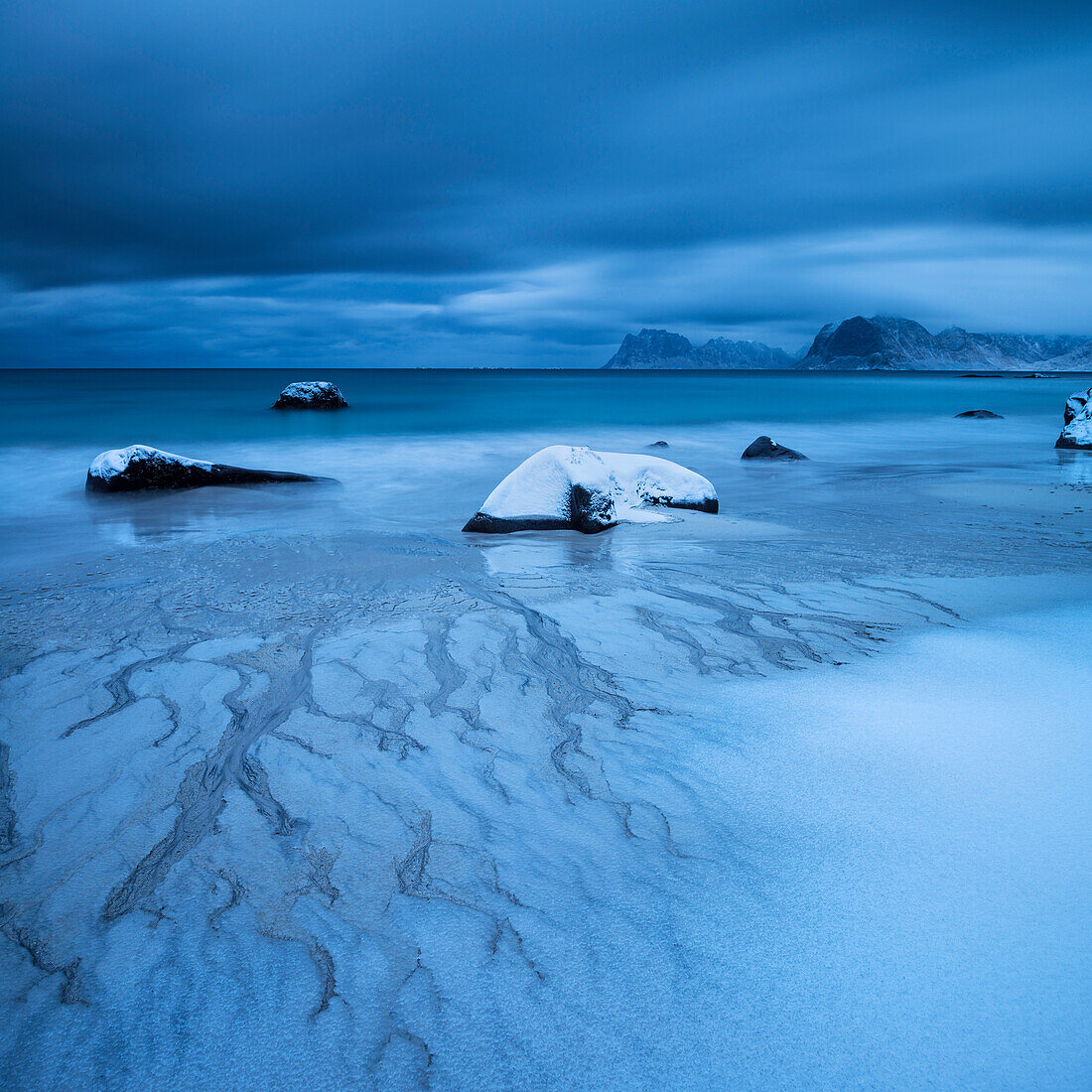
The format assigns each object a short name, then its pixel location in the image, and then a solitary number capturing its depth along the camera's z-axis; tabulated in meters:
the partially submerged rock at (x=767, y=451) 13.51
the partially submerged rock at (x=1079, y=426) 14.09
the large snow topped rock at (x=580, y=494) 6.79
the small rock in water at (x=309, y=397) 25.50
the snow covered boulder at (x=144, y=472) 9.33
